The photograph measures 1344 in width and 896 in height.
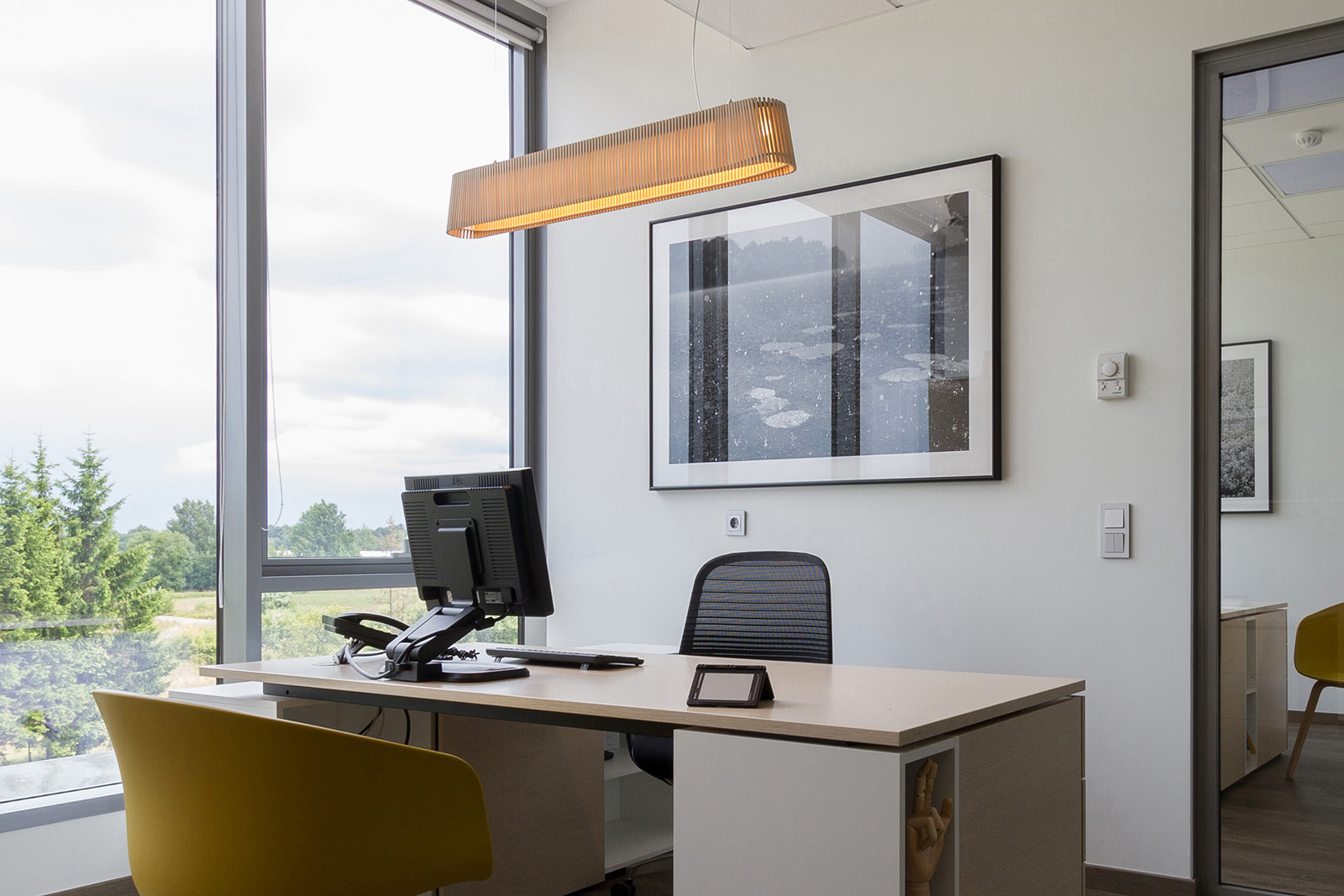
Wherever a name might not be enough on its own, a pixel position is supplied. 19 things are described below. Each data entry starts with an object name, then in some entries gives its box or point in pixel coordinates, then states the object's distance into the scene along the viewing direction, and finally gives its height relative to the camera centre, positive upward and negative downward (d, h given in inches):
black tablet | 76.0 -17.6
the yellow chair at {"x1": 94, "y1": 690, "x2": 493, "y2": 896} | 69.4 -23.8
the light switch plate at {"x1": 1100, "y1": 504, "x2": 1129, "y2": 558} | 125.0 -10.2
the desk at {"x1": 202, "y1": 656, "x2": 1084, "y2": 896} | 66.1 -21.4
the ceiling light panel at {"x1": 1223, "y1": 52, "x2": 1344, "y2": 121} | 117.9 +39.2
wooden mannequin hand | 66.9 -24.6
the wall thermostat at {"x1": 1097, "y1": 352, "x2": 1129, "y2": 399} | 125.4 +7.8
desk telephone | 95.9 -19.0
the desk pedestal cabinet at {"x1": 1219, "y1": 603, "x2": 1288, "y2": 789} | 117.6 -27.0
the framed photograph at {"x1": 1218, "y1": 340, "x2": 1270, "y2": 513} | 118.8 +1.4
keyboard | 102.4 -20.8
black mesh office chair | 120.0 -19.5
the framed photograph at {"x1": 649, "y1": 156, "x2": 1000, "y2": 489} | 137.0 +14.5
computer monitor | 98.4 -10.9
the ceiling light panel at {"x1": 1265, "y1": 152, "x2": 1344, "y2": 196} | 115.8 +29.0
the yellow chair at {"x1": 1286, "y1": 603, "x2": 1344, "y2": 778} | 114.1 -22.2
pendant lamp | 98.5 +26.4
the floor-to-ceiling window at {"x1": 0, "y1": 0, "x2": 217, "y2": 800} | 119.1 +8.4
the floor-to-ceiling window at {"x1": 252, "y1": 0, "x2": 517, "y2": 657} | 146.6 +22.8
